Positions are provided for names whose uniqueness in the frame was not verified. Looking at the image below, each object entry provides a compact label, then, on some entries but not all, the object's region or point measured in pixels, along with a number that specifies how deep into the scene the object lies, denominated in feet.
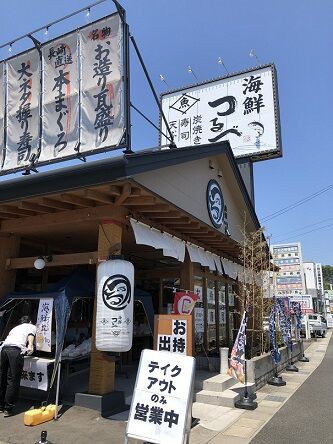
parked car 111.96
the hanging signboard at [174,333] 25.08
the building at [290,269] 113.91
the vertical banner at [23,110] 29.86
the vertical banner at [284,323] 45.50
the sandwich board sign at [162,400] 15.71
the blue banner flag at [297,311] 59.87
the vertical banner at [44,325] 25.77
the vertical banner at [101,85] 25.55
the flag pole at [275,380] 36.47
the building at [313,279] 176.14
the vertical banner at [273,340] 36.57
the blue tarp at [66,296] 24.12
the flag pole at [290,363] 46.89
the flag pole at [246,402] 26.94
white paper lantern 22.71
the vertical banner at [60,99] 27.66
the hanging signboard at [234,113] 58.14
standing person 23.22
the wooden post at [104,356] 23.86
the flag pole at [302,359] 57.57
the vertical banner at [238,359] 28.04
